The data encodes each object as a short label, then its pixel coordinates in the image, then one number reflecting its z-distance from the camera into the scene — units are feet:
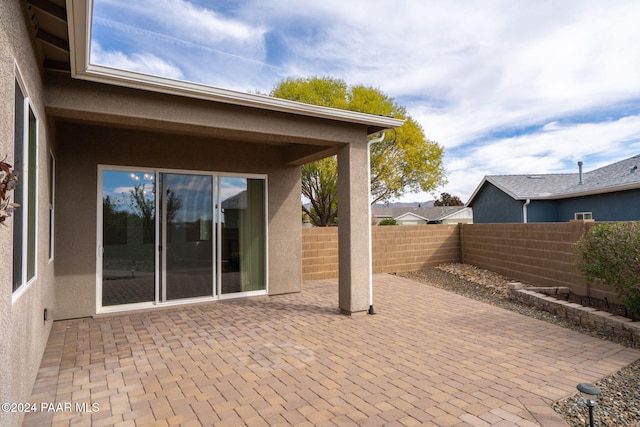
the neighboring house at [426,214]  127.34
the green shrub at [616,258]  16.19
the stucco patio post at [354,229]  19.81
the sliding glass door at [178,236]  20.03
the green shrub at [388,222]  76.64
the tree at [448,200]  163.12
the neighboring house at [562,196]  43.83
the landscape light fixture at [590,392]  8.48
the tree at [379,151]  65.10
